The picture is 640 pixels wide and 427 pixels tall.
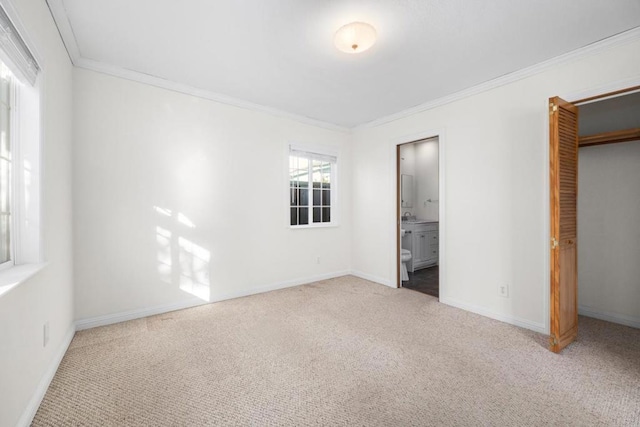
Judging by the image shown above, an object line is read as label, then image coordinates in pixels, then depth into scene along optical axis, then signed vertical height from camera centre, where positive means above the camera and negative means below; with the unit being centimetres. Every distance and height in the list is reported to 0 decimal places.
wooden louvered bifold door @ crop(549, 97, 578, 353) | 229 -8
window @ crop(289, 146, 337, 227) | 436 +41
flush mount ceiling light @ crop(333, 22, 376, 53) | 211 +136
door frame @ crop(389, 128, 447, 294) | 389 +30
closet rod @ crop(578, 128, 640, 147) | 266 +73
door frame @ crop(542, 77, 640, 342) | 230 +98
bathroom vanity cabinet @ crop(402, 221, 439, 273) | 512 -61
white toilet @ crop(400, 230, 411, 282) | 439 -86
